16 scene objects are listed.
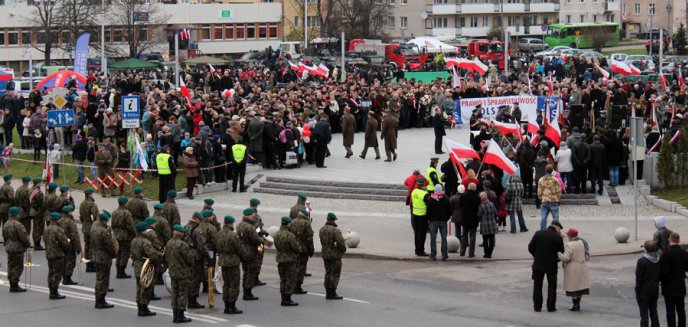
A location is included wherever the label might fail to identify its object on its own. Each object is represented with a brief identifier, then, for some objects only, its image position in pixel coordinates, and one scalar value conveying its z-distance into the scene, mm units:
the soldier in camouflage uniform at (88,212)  26580
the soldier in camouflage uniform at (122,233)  25328
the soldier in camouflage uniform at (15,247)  24359
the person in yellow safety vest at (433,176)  29781
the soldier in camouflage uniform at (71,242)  24194
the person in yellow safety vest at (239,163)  34938
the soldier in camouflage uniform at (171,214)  25688
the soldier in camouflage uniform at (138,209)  26438
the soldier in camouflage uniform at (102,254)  22531
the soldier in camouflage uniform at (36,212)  28625
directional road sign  35094
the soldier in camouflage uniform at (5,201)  29125
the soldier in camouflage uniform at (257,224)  23641
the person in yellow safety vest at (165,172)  33250
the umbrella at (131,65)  69875
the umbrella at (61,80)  47781
